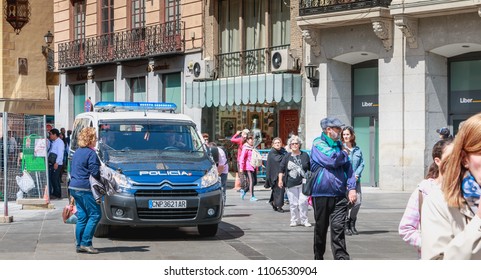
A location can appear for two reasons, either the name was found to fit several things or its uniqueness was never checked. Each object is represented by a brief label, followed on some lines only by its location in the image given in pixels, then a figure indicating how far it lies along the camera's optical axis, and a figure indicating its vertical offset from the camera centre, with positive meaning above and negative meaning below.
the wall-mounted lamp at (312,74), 29.84 +1.71
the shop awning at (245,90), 30.69 +1.32
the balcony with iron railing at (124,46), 36.09 +3.41
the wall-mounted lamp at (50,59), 45.93 +3.44
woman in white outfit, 17.11 -0.86
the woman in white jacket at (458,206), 3.66 -0.30
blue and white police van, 14.27 -0.62
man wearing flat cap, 11.03 -0.67
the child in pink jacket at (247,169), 23.98 -0.94
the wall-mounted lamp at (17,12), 32.12 +3.92
